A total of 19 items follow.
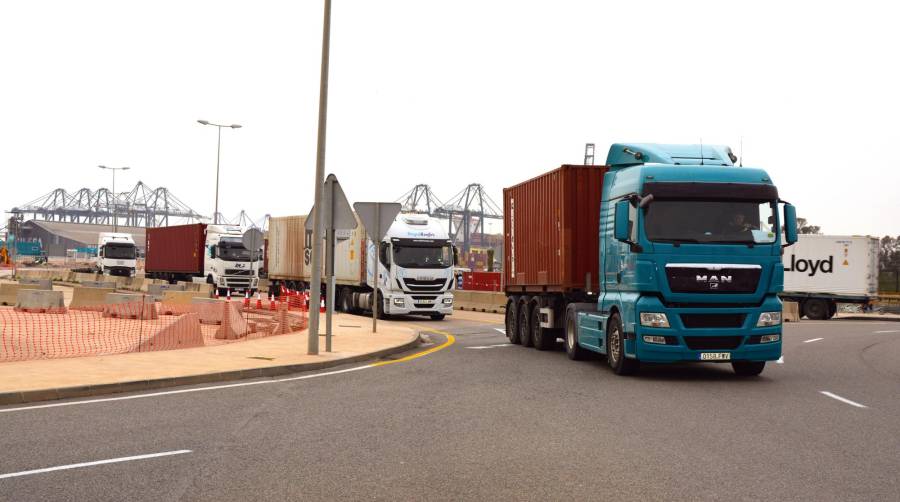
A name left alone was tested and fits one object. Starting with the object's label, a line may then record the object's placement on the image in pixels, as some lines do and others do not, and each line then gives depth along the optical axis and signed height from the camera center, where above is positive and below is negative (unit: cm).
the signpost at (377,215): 2042 +155
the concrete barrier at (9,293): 3212 -44
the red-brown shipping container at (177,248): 4938 +196
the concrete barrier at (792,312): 3738 -61
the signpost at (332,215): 1583 +119
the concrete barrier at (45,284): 3324 -12
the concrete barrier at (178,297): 2983 -43
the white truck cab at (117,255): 5972 +171
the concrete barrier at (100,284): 3891 -10
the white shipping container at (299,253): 3216 +127
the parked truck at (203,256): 4400 +141
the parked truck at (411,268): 2888 +62
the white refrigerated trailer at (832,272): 3834 +101
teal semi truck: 1270 +41
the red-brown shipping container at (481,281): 4475 +43
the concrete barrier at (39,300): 2623 -54
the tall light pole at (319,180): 1545 +175
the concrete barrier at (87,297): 2777 -45
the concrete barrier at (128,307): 2517 -64
